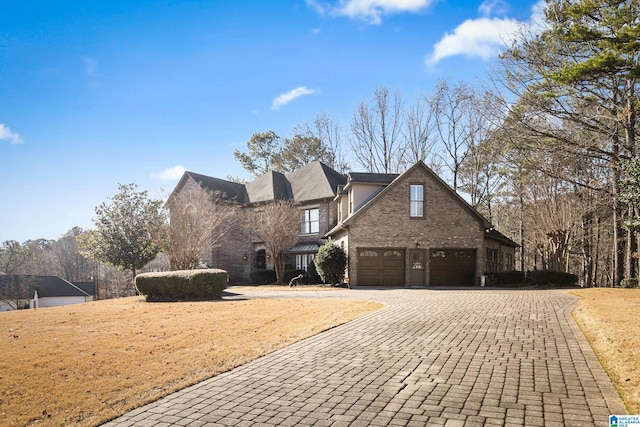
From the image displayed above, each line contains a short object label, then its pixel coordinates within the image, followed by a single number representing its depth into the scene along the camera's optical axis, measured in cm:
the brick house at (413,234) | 2394
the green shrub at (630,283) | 2177
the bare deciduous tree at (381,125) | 3988
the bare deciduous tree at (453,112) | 3659
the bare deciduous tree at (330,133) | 4644
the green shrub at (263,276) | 3206
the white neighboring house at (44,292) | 4184
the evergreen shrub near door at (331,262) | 2420
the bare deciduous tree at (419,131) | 3856
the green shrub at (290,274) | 3069
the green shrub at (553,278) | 2431
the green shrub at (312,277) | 2788
